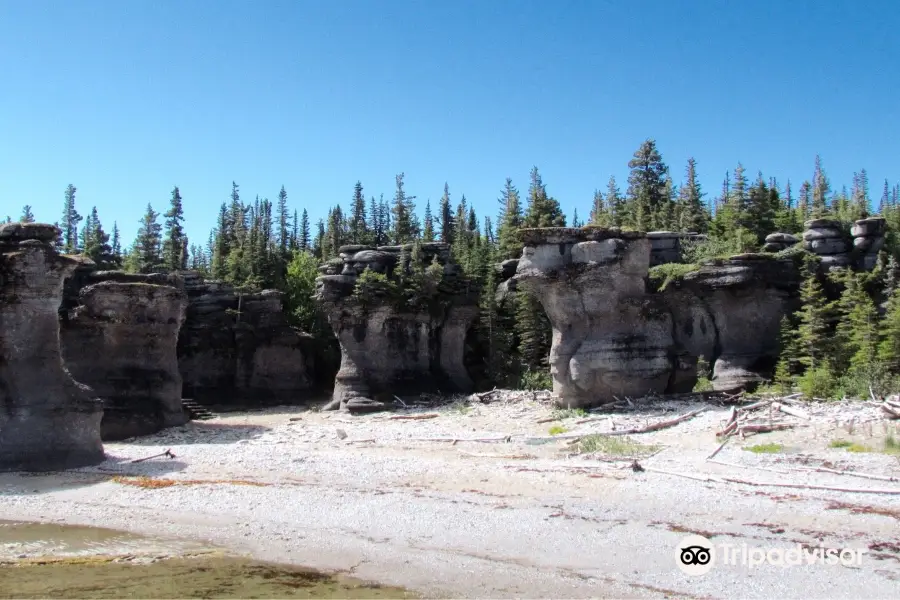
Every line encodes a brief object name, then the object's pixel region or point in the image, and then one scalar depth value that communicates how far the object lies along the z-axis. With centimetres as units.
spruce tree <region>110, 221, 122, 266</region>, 10038
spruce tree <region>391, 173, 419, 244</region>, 7250
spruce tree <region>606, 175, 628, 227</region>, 6115
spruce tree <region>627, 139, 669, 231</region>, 6431
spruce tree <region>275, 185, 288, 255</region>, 9788
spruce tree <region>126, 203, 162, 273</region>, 5888
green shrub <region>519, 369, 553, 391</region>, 3716
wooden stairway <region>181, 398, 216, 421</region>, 3681
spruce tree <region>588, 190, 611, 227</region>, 6188
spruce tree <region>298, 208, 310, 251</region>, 10074
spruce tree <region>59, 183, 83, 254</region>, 8894
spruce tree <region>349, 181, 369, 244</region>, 8400
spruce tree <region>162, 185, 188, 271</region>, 6950
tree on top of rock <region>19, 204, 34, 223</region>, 7928
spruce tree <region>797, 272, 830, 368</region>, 2712
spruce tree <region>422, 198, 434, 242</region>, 7029
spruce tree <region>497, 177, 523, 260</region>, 4778
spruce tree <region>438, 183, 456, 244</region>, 8556
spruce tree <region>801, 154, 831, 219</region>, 7712
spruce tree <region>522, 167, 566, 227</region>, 5542
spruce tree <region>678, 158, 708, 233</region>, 5012
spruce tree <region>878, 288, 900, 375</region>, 2481
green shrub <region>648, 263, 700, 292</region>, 3086
